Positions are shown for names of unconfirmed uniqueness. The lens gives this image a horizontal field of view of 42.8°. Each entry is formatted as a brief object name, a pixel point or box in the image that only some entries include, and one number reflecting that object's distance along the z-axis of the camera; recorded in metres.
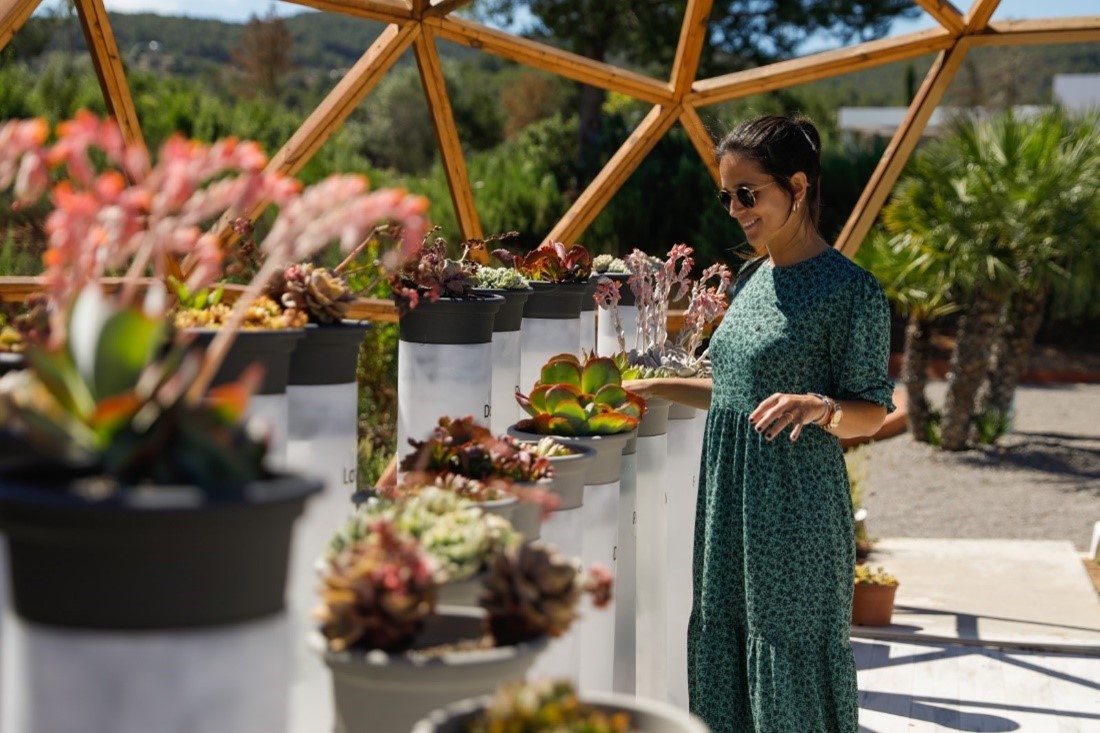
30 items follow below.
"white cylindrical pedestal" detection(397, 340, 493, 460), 2.57
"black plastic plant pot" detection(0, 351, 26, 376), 1.58
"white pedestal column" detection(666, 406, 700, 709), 3.34
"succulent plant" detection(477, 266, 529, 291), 3.16
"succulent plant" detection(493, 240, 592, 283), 3.64
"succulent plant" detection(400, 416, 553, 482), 1.84
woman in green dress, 2.86
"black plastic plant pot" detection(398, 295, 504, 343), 2.57
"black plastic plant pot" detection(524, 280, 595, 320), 3.54
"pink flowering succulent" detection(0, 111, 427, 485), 0.97
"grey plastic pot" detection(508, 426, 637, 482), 2.33
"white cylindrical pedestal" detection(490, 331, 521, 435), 3.09
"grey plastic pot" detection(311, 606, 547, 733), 1.19
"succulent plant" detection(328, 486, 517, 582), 1.39
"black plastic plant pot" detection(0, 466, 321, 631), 0.91
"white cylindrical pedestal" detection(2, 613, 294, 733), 0.95
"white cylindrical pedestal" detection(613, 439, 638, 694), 2.91
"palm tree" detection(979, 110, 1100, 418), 12.83
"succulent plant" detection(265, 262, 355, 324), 1.90
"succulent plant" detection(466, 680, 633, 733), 1.04
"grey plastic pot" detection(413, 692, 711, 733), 1.09
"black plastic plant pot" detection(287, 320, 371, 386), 1.89
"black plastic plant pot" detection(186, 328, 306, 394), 1.64
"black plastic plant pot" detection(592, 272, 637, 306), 4.28
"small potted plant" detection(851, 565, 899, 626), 5.79
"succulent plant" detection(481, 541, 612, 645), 1.25
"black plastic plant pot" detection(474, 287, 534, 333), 3.07
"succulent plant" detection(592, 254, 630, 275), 4.73
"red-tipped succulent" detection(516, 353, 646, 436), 2.39
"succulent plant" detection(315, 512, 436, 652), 1.19
